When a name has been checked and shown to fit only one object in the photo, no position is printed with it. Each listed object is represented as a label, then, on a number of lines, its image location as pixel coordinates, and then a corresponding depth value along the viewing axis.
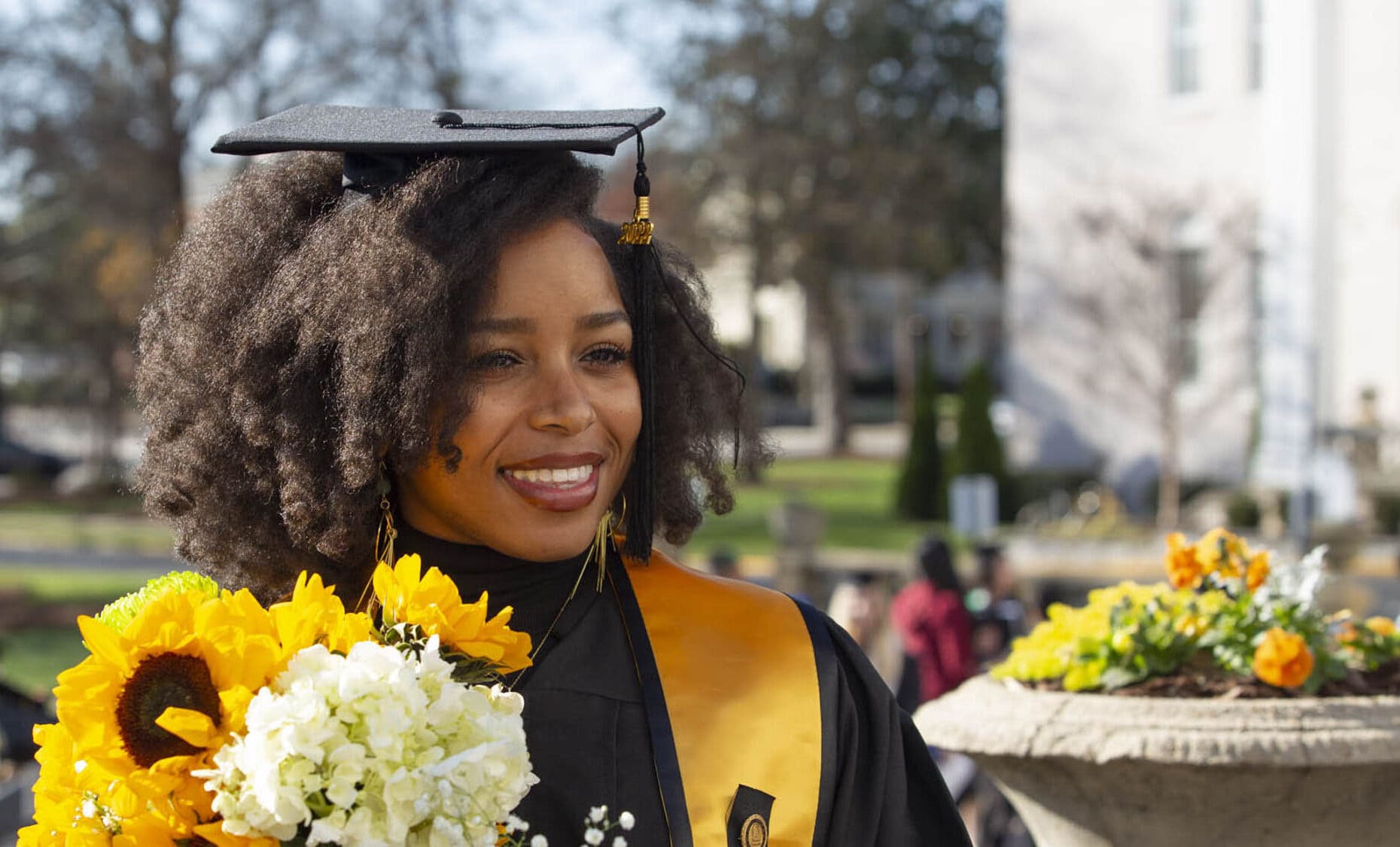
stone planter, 2.70
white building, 17.92
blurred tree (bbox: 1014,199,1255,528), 19.41
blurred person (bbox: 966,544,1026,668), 7.60
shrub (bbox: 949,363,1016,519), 20.70
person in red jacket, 7.47
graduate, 2.20
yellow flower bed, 3.03
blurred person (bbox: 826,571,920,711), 7.04
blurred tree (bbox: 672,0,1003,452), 28.67
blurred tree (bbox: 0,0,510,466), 18.92
